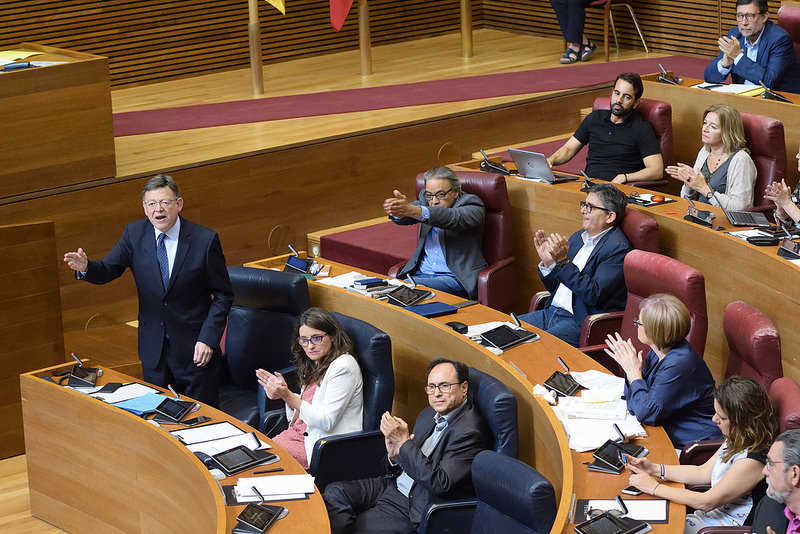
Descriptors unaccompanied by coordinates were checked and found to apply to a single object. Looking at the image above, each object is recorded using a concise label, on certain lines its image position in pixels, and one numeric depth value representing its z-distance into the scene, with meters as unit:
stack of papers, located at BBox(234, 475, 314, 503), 6.67
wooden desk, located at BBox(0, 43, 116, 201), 10.73
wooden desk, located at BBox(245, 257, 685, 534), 6.37
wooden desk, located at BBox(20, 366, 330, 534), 7.04
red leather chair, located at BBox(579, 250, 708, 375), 8.20
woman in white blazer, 8.03
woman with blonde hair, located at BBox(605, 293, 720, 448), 7.14
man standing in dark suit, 8.80
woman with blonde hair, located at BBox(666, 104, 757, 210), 10.37
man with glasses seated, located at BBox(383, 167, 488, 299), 10.24
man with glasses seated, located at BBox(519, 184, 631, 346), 9.34
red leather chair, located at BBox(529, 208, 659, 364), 9.20
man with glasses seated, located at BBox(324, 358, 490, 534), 7.09
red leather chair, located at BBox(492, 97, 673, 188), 11.82
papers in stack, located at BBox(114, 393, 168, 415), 7.95
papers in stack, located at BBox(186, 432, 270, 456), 7.31
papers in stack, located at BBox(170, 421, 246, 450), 7.48
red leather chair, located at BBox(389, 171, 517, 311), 10.60
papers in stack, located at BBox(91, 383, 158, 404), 8.20
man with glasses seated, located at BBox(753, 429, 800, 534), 5.58
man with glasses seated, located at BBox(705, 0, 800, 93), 12.43
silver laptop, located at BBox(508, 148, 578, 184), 11.04
